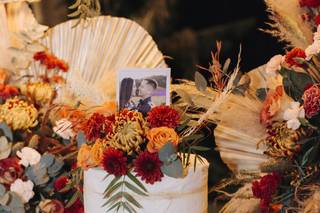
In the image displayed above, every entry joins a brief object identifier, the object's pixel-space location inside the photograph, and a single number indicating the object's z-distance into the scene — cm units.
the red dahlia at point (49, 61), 158
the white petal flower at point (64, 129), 138
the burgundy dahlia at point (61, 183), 140
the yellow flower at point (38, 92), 150
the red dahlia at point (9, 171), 138
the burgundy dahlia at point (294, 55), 124
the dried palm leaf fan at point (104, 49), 159
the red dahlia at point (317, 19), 126
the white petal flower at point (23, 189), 138
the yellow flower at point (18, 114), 142
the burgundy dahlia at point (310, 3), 129
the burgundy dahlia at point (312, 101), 117
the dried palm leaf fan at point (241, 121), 129
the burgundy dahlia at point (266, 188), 124
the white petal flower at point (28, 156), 139
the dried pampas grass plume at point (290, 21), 130
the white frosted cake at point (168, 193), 115
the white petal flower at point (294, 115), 120
